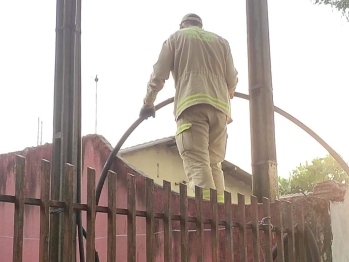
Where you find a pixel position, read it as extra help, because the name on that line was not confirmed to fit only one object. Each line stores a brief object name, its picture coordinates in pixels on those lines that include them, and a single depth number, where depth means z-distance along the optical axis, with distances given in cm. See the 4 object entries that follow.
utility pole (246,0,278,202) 423
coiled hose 452
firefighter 434
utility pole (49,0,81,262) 332
